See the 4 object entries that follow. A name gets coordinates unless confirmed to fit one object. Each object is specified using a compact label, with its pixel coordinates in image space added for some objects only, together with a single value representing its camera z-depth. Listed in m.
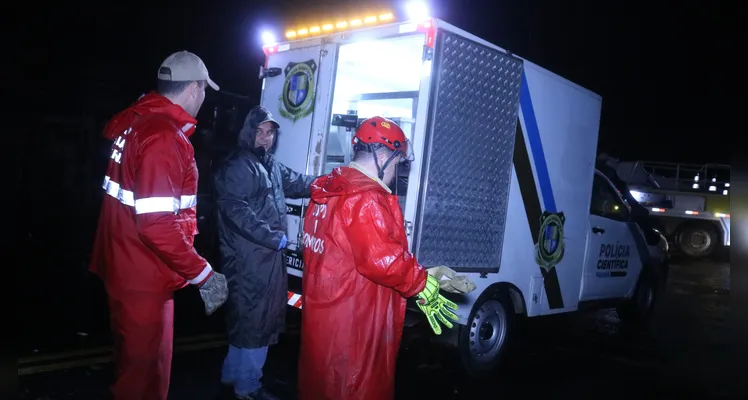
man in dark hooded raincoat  4.10
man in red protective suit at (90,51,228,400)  2.62
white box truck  4.39
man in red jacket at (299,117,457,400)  2.66
